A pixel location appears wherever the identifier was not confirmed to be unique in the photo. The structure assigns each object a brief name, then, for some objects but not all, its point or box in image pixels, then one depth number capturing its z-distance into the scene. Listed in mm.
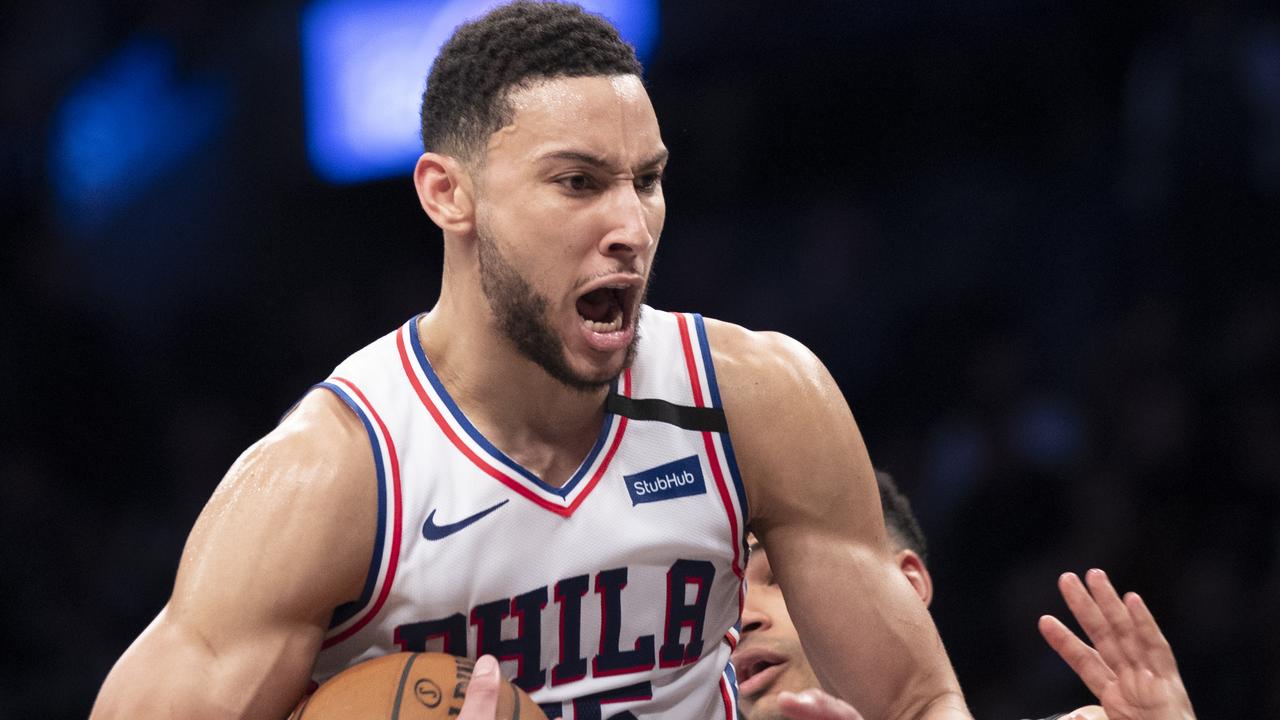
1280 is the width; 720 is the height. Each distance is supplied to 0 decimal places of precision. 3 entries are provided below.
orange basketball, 4504
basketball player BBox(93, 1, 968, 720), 4641
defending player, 4977
